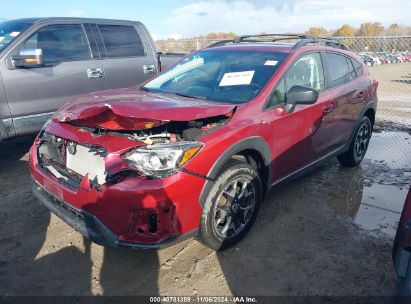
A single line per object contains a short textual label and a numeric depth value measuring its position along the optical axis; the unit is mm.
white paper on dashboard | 3352
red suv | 2428
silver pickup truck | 4410
